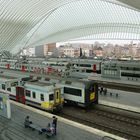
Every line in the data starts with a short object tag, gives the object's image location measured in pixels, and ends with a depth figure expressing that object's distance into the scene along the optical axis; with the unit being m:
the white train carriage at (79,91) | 25.27
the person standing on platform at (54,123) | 15.90
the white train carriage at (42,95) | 23.83
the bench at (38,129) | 15.33
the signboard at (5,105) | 19.29
